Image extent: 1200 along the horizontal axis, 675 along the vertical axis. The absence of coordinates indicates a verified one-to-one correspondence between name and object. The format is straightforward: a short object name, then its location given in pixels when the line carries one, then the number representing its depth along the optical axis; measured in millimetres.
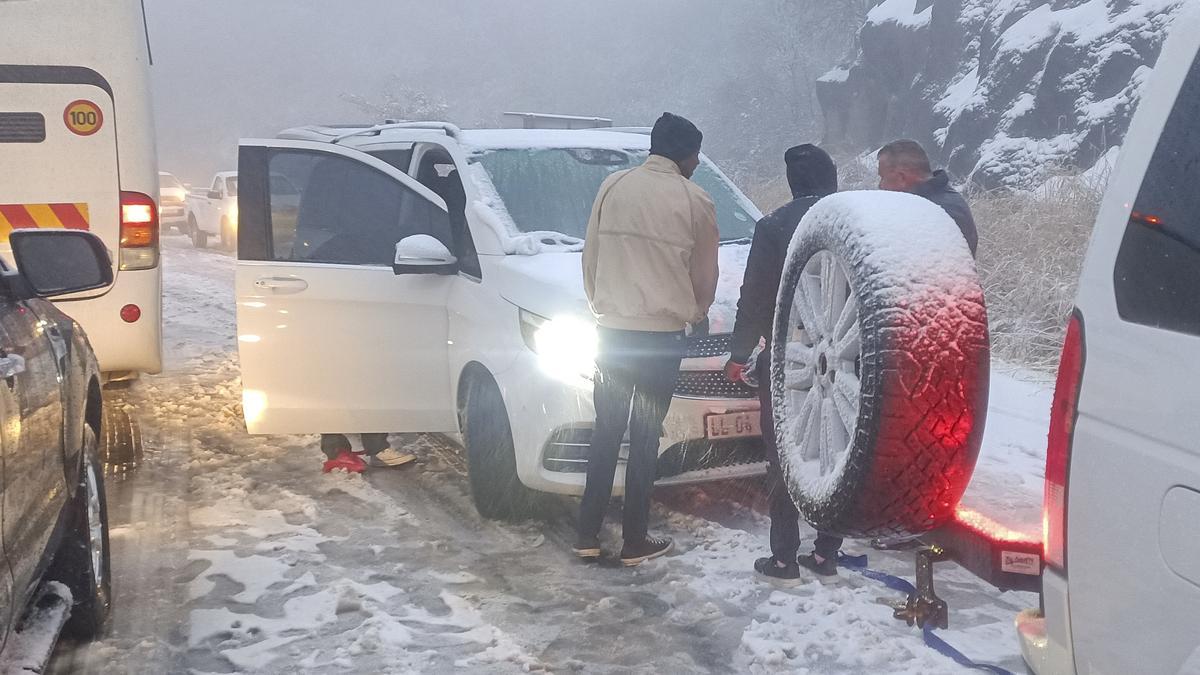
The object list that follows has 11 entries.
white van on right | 1646
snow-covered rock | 20456
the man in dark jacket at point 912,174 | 4672
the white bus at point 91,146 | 5949
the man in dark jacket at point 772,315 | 4215
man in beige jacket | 4422
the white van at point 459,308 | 4660
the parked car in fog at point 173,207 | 25219
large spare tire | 2270
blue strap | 3598
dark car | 2840
